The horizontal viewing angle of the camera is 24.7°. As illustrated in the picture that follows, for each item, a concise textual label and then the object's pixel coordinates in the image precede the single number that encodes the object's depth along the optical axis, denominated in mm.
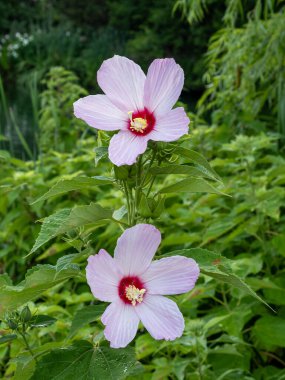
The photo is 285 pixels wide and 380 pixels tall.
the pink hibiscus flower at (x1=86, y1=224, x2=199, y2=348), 630
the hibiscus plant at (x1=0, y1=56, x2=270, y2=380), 638
